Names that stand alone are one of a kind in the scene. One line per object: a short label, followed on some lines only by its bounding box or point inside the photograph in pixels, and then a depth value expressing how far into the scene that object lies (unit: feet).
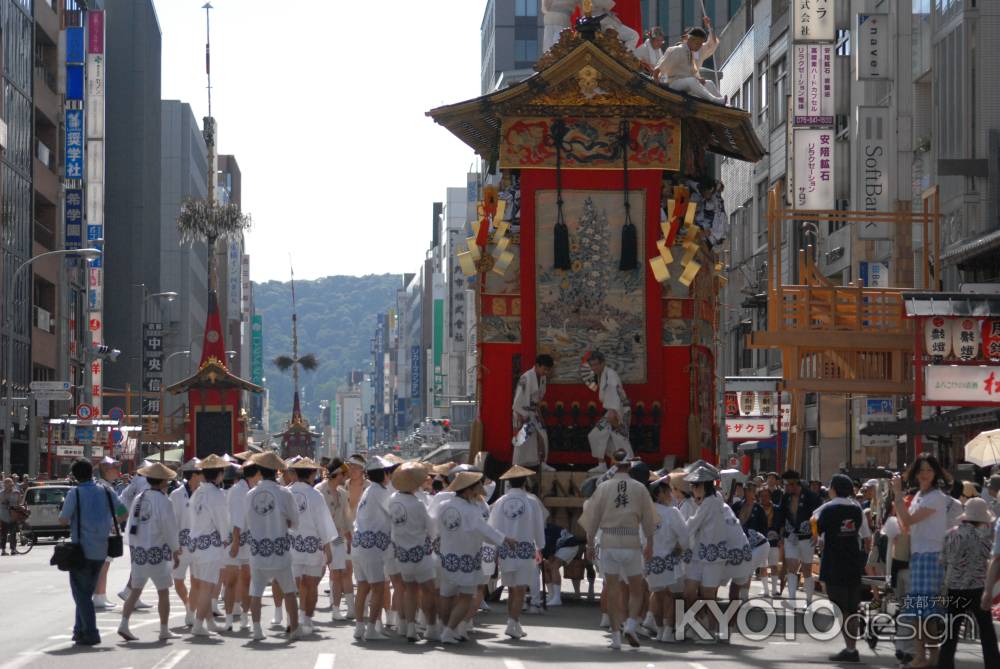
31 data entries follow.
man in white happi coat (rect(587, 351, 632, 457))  77.00
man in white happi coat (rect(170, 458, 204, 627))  65.31
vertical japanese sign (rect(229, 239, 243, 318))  512.22
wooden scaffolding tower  105.81
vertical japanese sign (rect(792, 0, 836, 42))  140.46
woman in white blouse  51.01
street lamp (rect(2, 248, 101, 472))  161.17
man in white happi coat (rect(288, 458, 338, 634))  62.23
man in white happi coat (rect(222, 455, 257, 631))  63.57
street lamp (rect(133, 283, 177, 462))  236.86
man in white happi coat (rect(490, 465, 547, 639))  61.31
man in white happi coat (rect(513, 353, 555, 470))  77.61
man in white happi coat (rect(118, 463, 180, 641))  61.00
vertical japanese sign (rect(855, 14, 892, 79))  131.23
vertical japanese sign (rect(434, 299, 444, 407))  483.92
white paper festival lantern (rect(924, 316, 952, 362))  97.96
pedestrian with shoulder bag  58.39
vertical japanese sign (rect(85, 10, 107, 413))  260.21
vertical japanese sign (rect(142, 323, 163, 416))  278.87
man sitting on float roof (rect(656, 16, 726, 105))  82.99
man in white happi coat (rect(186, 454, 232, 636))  63.16
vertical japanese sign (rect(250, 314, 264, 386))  648.13
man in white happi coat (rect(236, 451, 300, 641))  59.41
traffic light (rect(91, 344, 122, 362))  233.96
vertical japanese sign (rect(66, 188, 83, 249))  231.91
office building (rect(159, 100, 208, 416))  385.70
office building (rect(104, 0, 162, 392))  343.89
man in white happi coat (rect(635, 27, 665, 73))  86.38
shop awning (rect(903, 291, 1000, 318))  96.58
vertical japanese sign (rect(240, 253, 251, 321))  571.28
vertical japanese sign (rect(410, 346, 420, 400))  573.33
